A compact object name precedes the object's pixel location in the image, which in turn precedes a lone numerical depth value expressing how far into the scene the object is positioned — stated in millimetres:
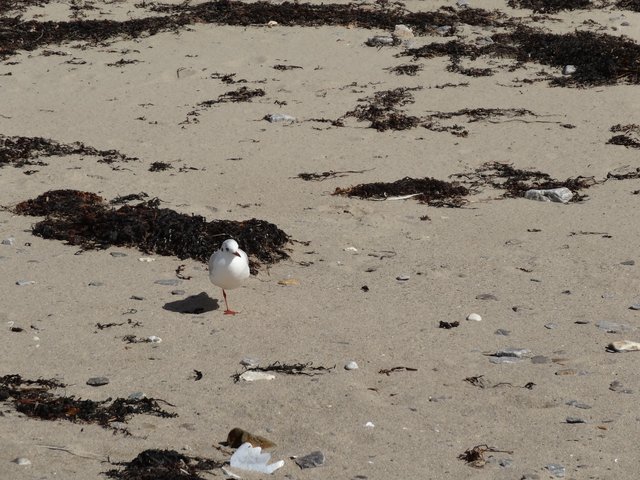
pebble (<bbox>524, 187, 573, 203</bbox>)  9227
